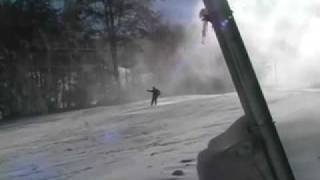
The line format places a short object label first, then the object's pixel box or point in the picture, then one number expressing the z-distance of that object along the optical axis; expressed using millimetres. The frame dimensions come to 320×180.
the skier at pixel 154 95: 35281
